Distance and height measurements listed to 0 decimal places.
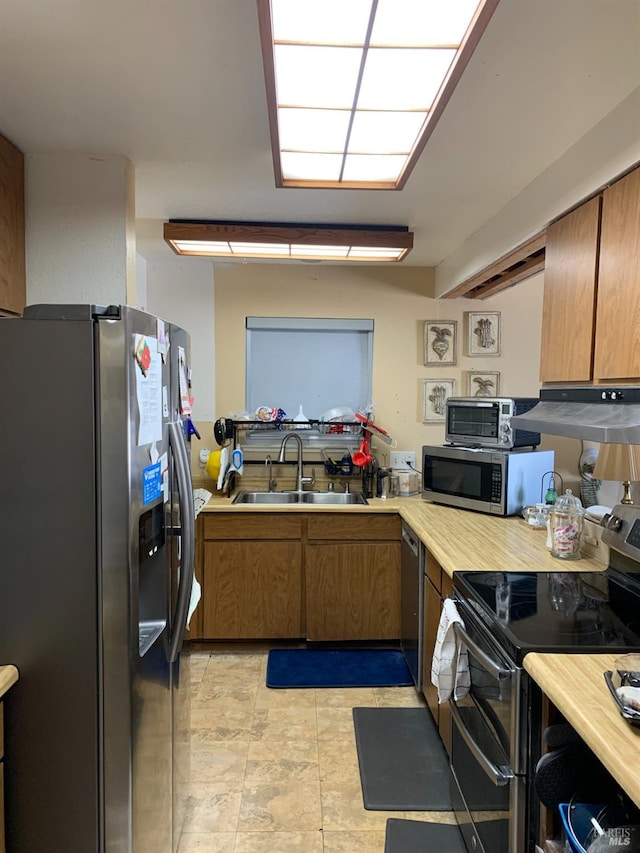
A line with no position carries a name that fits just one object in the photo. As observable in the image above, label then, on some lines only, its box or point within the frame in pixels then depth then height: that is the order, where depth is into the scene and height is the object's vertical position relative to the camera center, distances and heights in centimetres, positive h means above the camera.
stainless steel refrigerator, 119 -42
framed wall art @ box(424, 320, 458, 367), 361 +37
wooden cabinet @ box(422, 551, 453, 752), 209 -100
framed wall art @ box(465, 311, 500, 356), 360 +45
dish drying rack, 348 -31
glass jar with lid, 205 -52
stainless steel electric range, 132 -70
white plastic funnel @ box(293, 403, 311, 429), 341 -18
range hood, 138 -5
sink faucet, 345 -56
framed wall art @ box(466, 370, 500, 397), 362 +10
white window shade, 360 +18
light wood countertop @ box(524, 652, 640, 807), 92 -63
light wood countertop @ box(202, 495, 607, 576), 199 -63
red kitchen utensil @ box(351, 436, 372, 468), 336 -40
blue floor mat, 276 -151
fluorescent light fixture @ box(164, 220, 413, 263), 266 +80
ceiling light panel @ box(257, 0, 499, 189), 108 +80
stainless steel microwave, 267 -43
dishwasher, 255 -106
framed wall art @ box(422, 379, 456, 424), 363 +0
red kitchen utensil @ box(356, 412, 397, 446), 344 -22
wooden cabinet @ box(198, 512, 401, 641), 303 -103
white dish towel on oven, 173 -90
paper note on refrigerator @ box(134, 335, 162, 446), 126 +0
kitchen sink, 344 -69
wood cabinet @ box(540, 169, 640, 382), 151 +35
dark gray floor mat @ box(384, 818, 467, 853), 175 -150
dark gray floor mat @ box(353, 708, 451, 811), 197 -151
